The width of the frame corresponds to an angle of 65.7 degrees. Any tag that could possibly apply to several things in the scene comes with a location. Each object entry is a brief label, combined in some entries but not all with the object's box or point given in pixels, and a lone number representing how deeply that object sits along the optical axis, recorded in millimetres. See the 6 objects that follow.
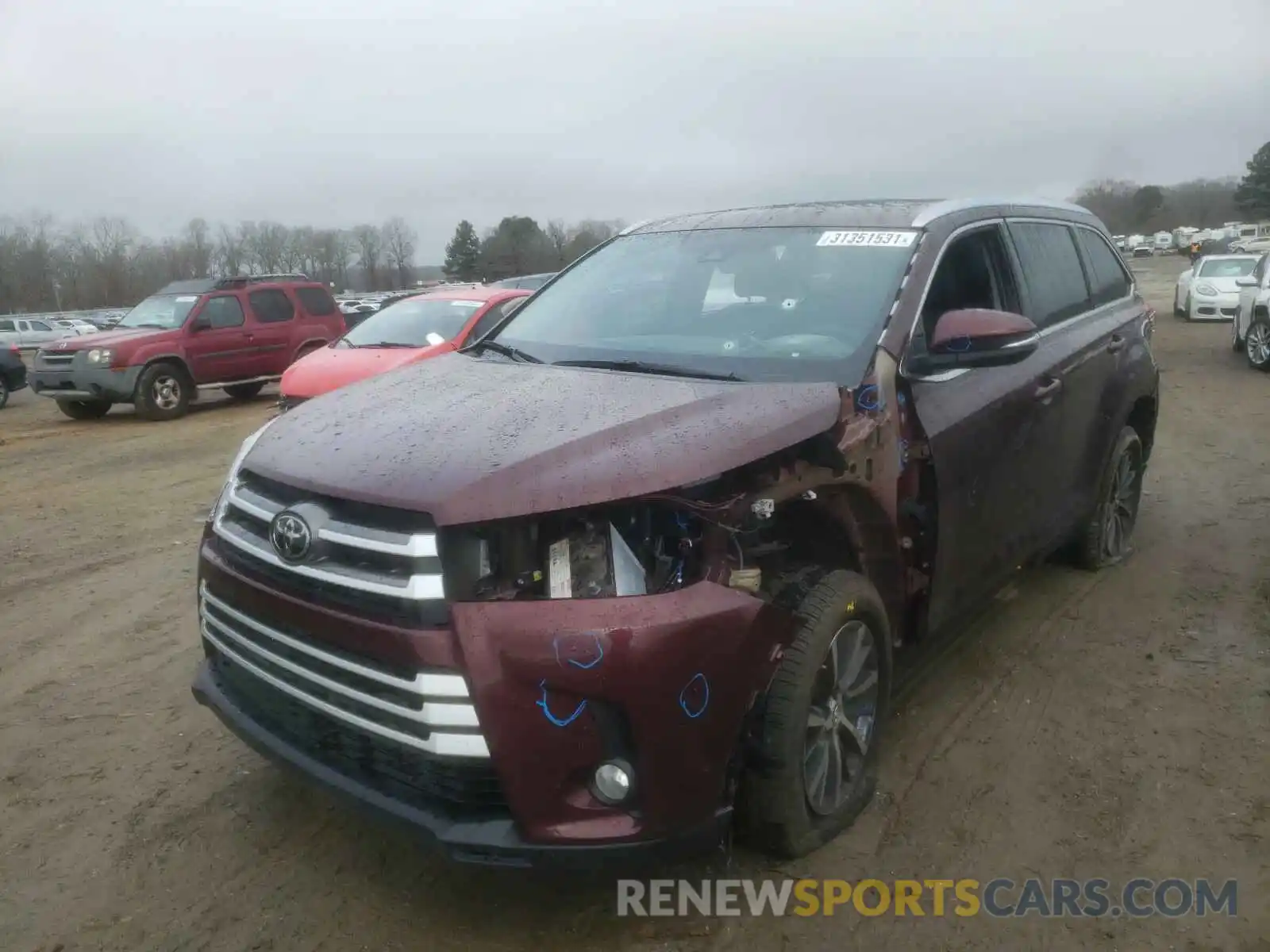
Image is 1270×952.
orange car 8875
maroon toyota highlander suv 2293
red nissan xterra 13188
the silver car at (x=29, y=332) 35094
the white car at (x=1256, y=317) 13492
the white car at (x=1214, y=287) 21109
